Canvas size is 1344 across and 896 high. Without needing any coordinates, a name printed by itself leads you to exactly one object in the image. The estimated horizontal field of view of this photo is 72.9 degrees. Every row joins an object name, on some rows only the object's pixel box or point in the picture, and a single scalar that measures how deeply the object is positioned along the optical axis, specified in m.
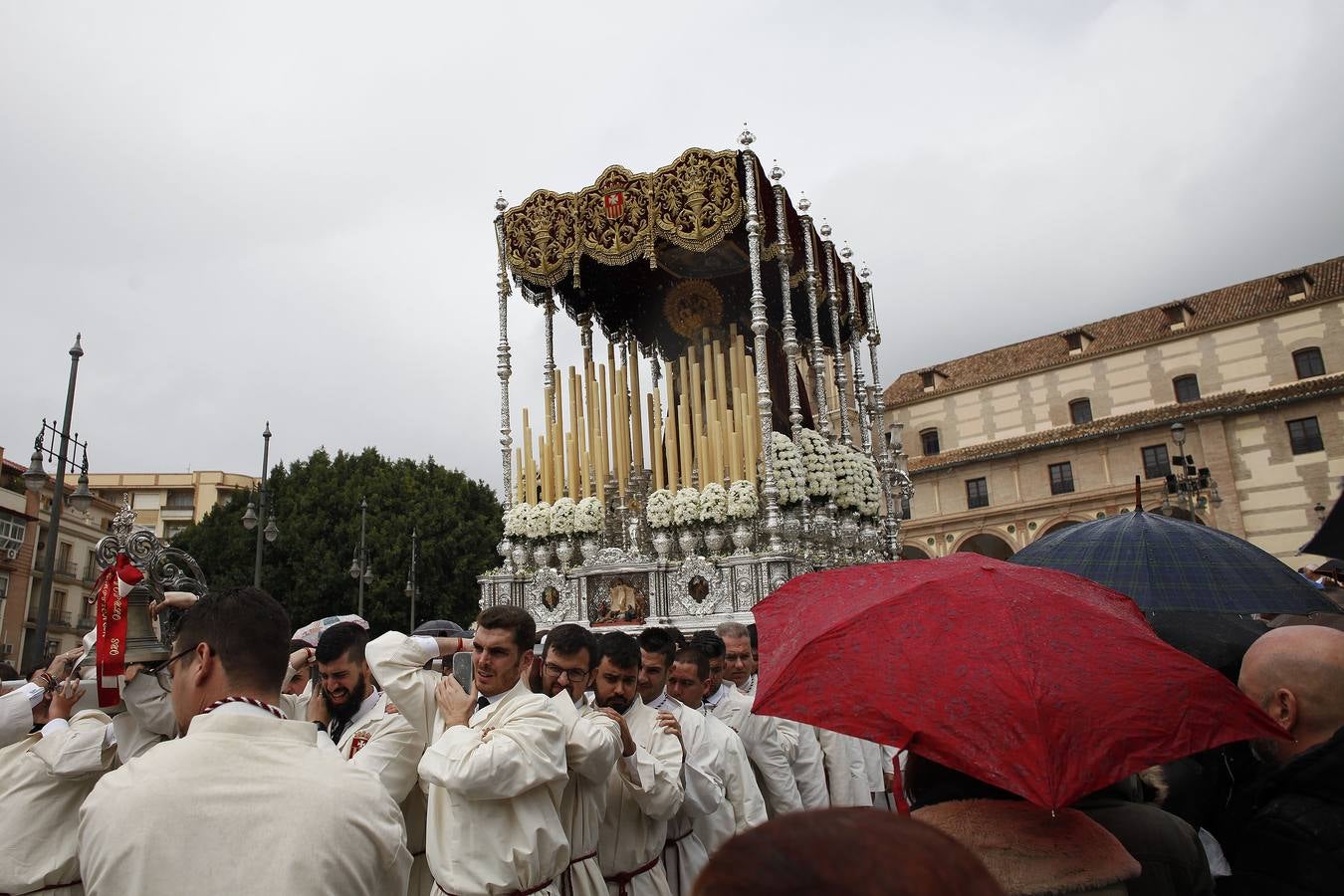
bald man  2.52
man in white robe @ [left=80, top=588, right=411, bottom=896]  2.29
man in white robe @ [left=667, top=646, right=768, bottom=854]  5.09
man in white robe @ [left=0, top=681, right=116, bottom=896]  3.69
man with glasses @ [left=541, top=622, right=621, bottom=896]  3.95
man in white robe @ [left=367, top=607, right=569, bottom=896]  3.49
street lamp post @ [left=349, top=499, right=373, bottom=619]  24.12
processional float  12.98
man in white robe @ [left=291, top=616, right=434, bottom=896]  4.04
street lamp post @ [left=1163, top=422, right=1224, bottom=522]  21.44
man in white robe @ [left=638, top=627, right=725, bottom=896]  4.91
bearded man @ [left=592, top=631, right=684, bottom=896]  4.58
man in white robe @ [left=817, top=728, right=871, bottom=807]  6.73
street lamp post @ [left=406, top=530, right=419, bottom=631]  26.98
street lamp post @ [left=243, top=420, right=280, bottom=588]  18.84
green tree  30.45
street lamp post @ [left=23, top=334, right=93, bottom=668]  14.43
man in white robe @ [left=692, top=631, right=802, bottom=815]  5.70
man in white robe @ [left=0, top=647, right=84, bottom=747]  4.14
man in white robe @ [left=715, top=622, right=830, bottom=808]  6.05
